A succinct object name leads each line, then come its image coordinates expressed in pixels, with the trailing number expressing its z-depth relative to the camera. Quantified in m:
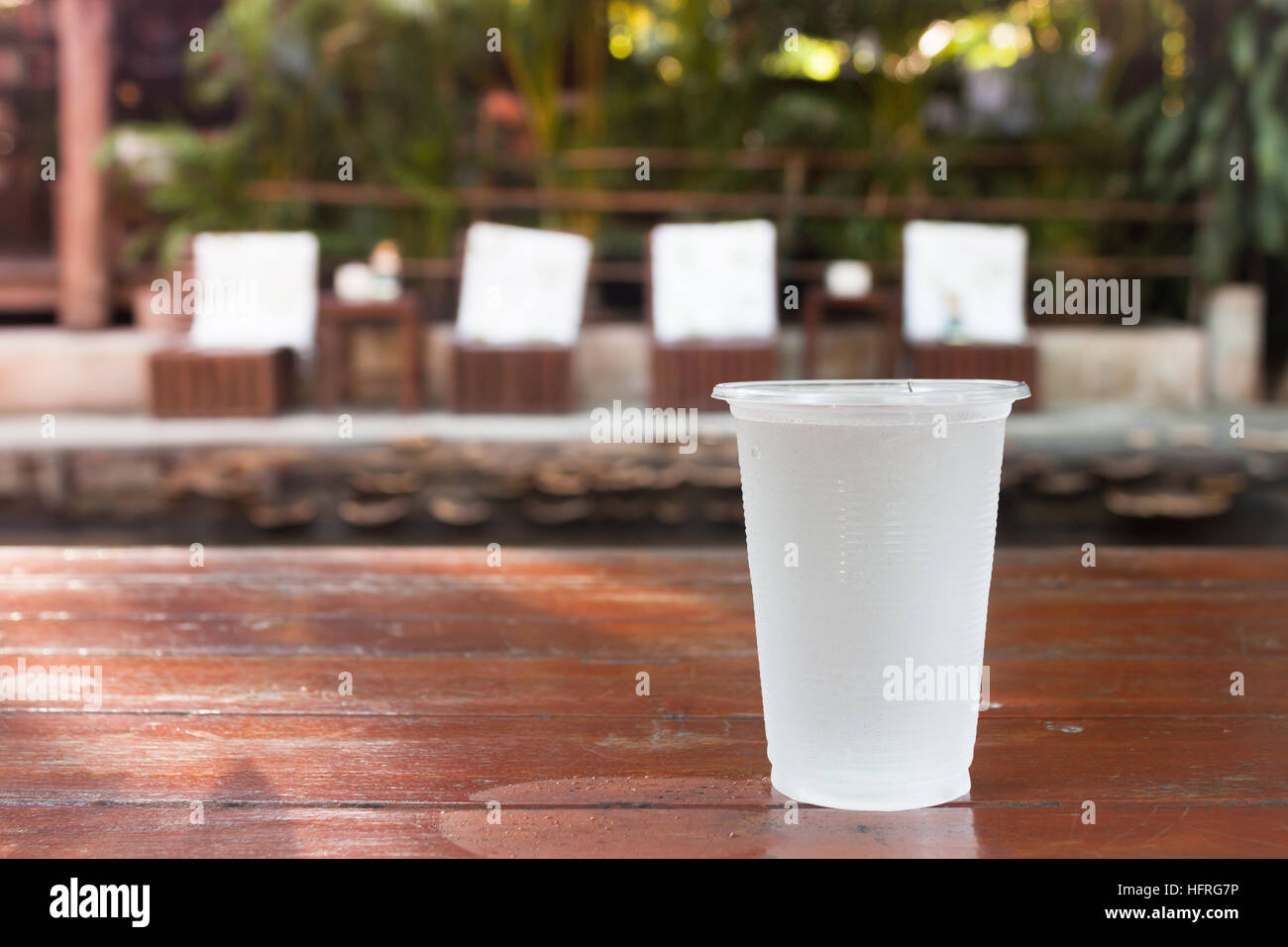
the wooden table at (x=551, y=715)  0.95
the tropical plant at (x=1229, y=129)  6.39
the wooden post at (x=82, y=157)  6.64
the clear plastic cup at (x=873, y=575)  0.95
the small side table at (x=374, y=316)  5.95
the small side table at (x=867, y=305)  6.17
